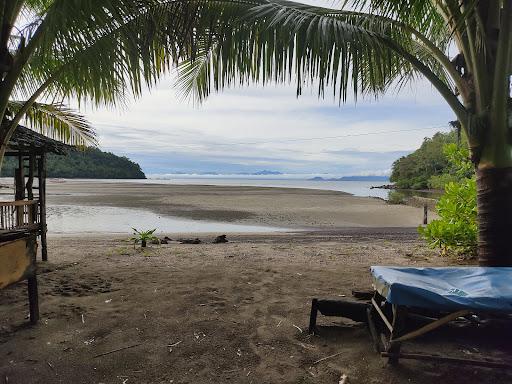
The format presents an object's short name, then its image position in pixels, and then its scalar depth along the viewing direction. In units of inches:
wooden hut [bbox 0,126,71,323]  163.5
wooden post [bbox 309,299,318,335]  169.9
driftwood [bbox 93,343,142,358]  151.1
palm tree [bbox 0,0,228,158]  154.6
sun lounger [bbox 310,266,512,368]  125.2
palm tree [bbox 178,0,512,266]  150.9
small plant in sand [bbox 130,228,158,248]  418.4
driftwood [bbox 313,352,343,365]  143.5
